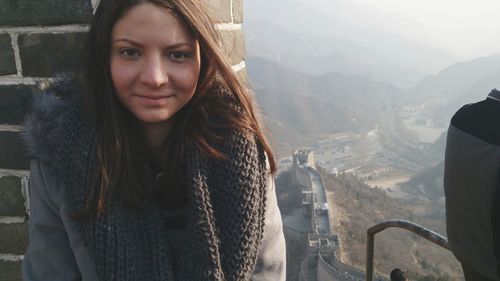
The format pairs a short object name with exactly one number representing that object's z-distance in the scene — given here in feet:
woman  3.66
